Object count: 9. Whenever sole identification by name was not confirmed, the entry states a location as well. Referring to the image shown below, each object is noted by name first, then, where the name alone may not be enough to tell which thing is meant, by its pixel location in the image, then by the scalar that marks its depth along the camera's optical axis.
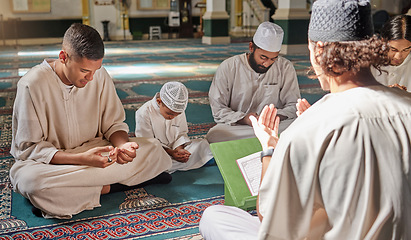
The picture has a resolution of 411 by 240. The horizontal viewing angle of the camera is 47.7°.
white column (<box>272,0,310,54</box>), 11.22
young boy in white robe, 3.00
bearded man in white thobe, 3.42
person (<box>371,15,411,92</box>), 3.08
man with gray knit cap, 1.11
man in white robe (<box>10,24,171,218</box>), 2.45
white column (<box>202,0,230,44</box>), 13.98
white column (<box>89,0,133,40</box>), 16.31
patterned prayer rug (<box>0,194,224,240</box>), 2.28
